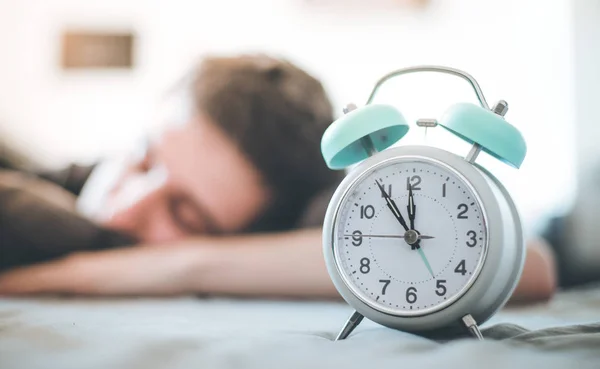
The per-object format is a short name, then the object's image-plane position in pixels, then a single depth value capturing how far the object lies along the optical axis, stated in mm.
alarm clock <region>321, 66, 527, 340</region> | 638
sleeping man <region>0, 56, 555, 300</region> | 1401
